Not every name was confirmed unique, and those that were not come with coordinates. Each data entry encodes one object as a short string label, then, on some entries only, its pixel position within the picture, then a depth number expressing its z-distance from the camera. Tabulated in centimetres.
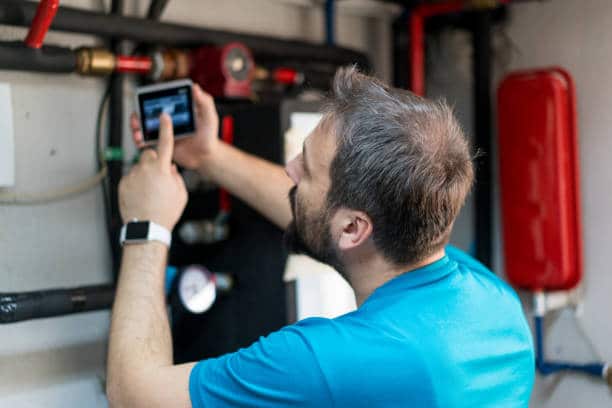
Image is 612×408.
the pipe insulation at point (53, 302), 113
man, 91
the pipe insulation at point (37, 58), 120
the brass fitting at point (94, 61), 129
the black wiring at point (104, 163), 139
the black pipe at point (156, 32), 122
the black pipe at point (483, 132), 189
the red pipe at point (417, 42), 184
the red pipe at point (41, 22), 112
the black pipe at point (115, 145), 138
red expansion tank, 176
